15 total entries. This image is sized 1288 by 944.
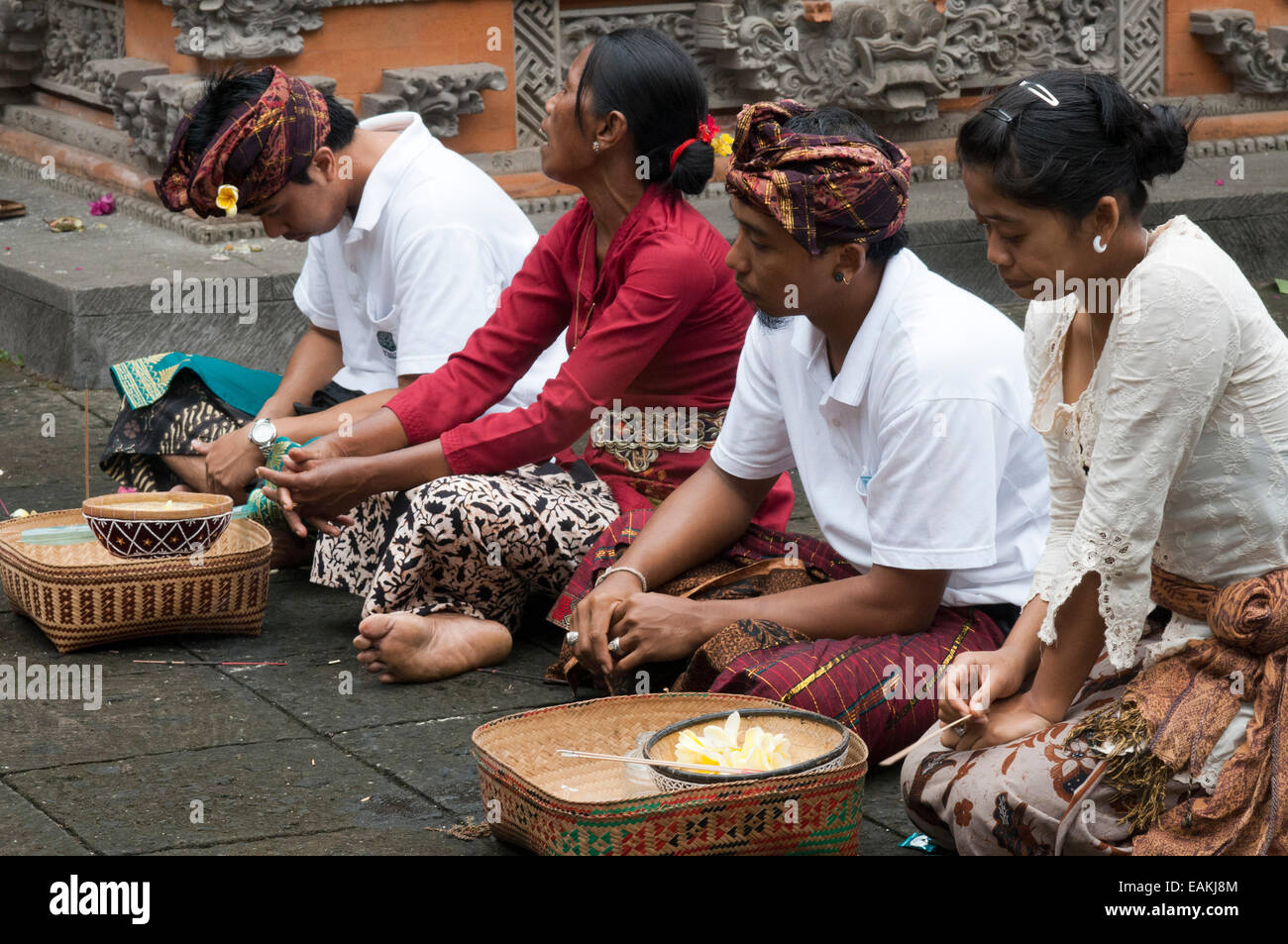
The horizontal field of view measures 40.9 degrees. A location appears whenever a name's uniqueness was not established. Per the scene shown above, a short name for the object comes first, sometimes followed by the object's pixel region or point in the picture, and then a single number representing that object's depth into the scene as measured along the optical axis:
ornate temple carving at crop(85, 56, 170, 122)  7.01
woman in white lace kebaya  2.56
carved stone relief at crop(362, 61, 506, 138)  6.95
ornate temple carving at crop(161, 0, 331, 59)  6.64
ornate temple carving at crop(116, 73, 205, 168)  6.66
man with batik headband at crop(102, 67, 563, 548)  4.21
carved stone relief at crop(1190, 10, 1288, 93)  8.71
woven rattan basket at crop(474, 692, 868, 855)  2.65
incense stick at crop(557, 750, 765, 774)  2.71
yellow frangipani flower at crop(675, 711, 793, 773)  2.80
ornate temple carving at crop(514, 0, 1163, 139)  7.52
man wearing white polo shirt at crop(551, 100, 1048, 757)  3.15
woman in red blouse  3.79
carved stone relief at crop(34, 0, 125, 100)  7.63
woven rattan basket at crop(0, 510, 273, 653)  3.86
